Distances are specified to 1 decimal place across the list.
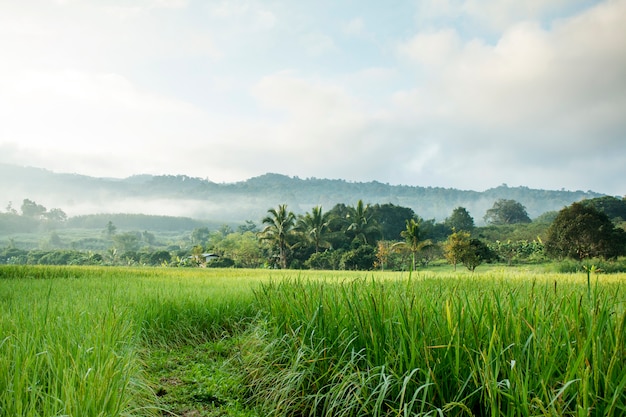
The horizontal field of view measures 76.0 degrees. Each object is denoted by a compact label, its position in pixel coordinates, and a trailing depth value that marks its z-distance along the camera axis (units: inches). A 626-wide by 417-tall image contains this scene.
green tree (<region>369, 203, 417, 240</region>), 2704.2
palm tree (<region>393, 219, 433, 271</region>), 1517.5
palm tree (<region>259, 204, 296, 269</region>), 1788.6
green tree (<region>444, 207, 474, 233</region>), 2741.1
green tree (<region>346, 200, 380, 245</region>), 2089.7
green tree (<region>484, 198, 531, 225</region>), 3855.8
